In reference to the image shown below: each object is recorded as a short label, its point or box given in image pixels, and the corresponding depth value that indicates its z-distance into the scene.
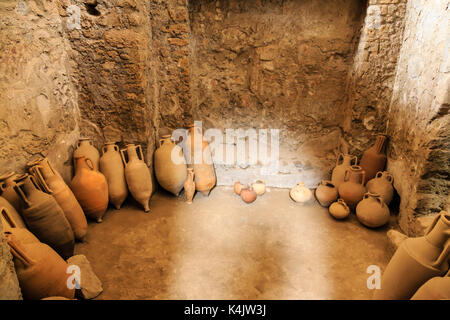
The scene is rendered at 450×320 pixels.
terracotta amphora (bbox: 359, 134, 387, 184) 2.58
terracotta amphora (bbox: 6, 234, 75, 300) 1.31
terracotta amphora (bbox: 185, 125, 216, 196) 2.79
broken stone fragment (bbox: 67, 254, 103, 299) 1.62
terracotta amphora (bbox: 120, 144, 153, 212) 2.47
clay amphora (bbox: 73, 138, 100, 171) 2.38
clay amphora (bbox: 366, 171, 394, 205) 2.37
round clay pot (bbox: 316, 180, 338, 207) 2.54
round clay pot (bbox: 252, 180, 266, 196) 2.78
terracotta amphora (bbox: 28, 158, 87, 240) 1.89
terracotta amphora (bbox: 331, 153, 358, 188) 2.65
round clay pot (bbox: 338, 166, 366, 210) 2.44
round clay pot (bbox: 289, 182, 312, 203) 2.63
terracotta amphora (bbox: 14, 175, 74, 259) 1.68
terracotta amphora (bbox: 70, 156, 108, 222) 2.19
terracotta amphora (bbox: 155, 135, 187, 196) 2.68
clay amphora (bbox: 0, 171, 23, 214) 1.69
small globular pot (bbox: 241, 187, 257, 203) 2.66
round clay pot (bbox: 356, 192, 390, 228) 2.21
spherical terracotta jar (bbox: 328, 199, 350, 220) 2.37
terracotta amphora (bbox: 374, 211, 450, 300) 1.25
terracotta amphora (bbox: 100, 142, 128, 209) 2.43
